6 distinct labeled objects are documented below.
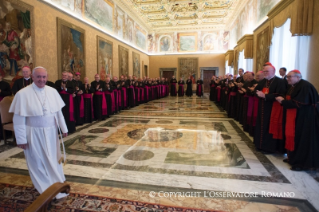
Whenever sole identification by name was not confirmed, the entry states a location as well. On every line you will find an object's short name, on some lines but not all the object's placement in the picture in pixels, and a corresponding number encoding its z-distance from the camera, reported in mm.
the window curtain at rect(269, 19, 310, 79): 5492
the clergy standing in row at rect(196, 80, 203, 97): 19375
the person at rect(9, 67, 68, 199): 2609
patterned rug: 2592
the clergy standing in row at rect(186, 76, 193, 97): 20041
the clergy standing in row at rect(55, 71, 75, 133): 6168
